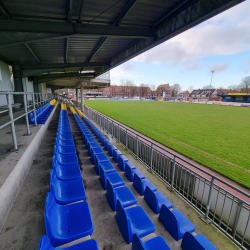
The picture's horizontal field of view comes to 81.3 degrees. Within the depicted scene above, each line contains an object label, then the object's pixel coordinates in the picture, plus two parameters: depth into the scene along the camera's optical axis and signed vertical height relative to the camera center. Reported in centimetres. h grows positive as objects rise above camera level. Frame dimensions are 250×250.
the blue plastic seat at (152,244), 189 -211
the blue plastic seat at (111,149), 575 -221
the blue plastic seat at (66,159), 394 -190
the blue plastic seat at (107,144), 629 -220
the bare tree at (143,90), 10925 +329
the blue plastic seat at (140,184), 358 -226
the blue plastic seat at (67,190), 264 -194
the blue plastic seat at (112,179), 356 -215
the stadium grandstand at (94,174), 226 -195
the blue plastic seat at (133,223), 227 -214
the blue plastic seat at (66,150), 455 -191
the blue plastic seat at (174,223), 246 -225
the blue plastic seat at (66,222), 194 -194
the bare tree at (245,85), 6756 +634
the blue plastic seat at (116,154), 525 -219
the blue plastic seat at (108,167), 419 -216
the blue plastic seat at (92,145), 559 -207
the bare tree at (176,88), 11457 +597
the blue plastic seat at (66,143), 543 -192
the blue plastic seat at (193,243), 198 -209
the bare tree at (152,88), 12056 +554
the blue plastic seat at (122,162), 478 -224
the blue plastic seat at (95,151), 495 -212
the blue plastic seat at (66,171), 329 -192
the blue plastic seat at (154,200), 304 -228
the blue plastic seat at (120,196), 291 -215
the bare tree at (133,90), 10669 +283
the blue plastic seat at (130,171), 415 -223
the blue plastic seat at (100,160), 426 -214
